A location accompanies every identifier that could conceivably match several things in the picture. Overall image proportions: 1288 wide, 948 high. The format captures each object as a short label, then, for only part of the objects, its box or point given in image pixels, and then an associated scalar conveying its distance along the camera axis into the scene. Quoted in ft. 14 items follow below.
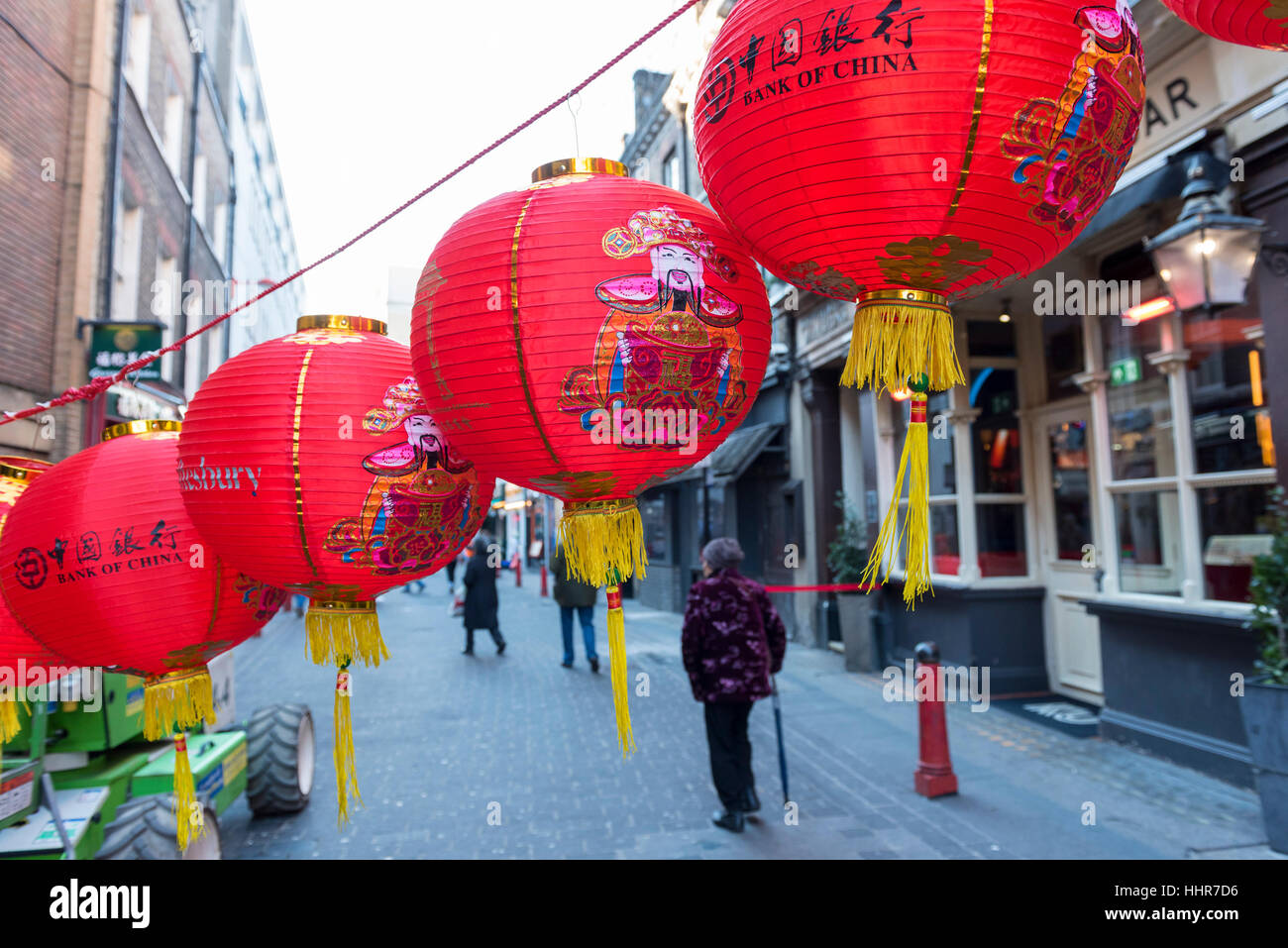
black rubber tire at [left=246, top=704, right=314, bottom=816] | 17.12
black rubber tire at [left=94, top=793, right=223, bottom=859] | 11.66
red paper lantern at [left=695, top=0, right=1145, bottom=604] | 3.72
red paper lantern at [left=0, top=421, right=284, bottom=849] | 5.97
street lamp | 13.82
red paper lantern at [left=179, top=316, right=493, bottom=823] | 5.19
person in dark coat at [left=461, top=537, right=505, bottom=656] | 36.65
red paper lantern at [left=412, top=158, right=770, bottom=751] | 4.31
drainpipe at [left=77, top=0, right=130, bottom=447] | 31.12
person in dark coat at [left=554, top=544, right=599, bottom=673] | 32.22
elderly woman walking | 16.01
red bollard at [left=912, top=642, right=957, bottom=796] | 16.85
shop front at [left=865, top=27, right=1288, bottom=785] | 16.56
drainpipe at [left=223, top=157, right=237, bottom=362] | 58.39
